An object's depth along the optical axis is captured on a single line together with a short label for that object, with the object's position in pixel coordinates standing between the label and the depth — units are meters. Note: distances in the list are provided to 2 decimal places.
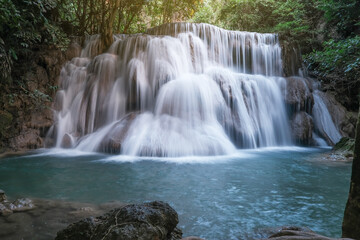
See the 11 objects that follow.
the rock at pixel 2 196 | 4.09
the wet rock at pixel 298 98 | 12.77
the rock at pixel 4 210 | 3.72
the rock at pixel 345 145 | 8.73
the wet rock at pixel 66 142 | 10.17
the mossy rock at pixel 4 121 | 9.43
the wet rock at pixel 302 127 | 12.05
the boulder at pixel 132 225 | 2.18
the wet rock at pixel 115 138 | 9.03
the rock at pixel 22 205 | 3.92
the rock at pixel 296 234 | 1.95
